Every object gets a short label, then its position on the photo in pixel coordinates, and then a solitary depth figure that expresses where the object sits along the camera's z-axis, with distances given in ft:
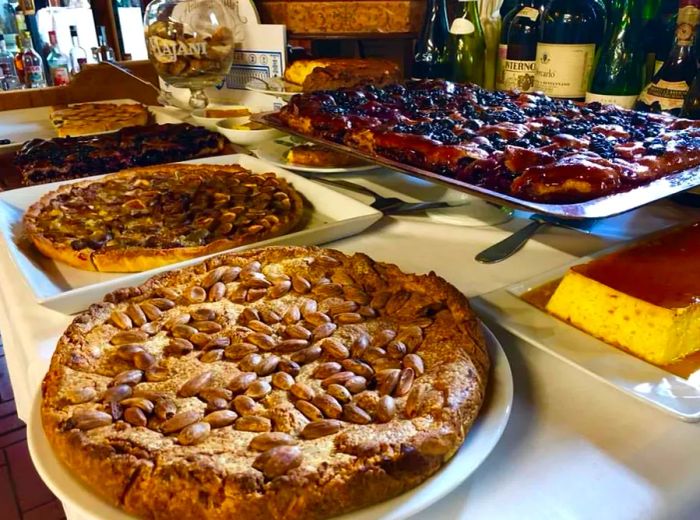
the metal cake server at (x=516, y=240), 3.44
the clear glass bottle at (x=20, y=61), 15.16
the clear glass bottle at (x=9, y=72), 15.31
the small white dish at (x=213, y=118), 6.10
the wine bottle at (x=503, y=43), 5.90
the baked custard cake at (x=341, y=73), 6.42
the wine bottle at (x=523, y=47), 5.60
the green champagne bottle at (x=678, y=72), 4.37
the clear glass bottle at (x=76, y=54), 16.51
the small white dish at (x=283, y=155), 4.61
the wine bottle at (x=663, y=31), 4.97
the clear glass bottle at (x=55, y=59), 15.61
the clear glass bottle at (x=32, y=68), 14.65
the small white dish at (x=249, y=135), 5.55
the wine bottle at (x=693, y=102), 4.51
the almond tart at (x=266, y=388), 1.63
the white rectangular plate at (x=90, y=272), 2.83
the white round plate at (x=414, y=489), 1.63
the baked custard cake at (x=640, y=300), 2.32
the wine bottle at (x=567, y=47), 5.01
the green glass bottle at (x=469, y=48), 6.23
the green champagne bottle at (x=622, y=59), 5.12
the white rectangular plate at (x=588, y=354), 2.05
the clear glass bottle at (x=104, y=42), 15.92
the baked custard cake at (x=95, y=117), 6.42
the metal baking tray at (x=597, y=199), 2.65
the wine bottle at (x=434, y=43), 6.67
